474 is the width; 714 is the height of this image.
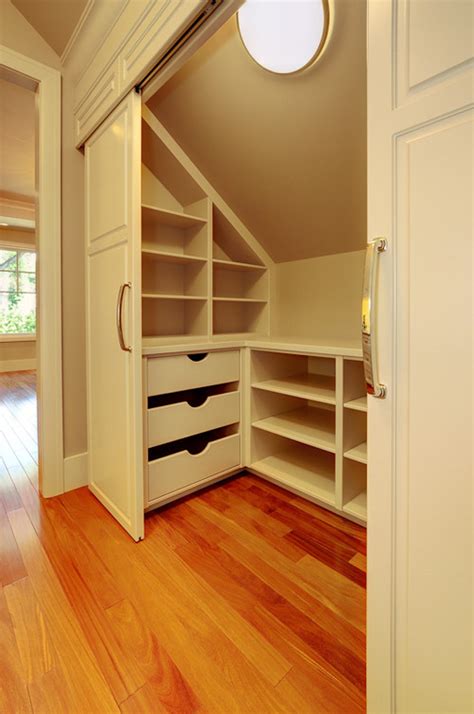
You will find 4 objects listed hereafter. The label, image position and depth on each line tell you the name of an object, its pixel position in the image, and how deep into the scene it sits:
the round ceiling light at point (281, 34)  1.25
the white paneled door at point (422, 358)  0.51
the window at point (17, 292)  5.83
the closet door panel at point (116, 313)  1.35
